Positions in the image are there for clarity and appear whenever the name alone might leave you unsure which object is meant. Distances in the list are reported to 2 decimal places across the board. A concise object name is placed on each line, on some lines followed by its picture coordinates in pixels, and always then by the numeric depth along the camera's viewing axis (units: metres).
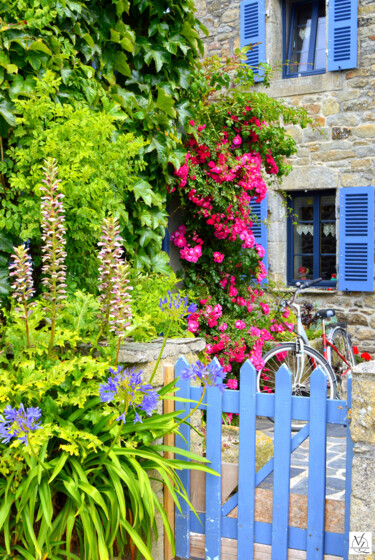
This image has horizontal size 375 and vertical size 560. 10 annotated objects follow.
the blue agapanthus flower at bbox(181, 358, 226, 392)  2.62
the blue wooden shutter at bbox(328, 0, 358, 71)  7.85
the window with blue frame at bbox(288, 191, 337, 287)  8.45
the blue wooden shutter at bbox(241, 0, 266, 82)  8.41
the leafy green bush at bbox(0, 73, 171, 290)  2.86
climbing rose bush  4.79
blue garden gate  2.69
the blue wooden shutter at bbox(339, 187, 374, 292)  7.86
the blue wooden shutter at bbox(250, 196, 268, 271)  8.40
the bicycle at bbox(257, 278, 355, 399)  5.66
